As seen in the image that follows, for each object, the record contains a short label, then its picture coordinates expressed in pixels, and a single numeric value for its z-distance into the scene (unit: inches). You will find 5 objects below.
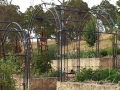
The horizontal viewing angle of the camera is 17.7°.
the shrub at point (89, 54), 846.6
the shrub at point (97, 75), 493.7
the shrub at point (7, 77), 344.8
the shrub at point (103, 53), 889.9
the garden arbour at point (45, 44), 495.2
